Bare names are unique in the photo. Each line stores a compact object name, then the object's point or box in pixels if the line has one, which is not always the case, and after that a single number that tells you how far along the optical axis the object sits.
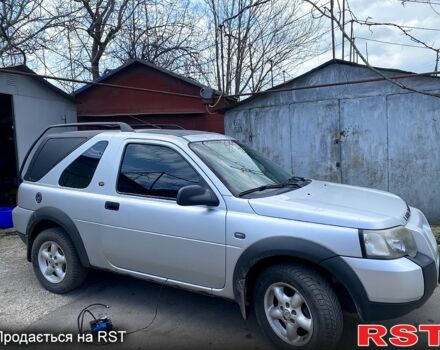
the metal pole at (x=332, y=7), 5.53
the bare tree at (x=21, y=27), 12.08
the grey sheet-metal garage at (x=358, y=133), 7.41
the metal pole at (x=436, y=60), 6.16
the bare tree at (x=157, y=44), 17.22
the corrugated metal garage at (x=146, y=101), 10.41
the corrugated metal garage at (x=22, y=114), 8.90
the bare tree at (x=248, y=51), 17.45
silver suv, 2.91
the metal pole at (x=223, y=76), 17.19
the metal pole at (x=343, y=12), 6.29
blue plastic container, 7.96
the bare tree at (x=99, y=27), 16.34
